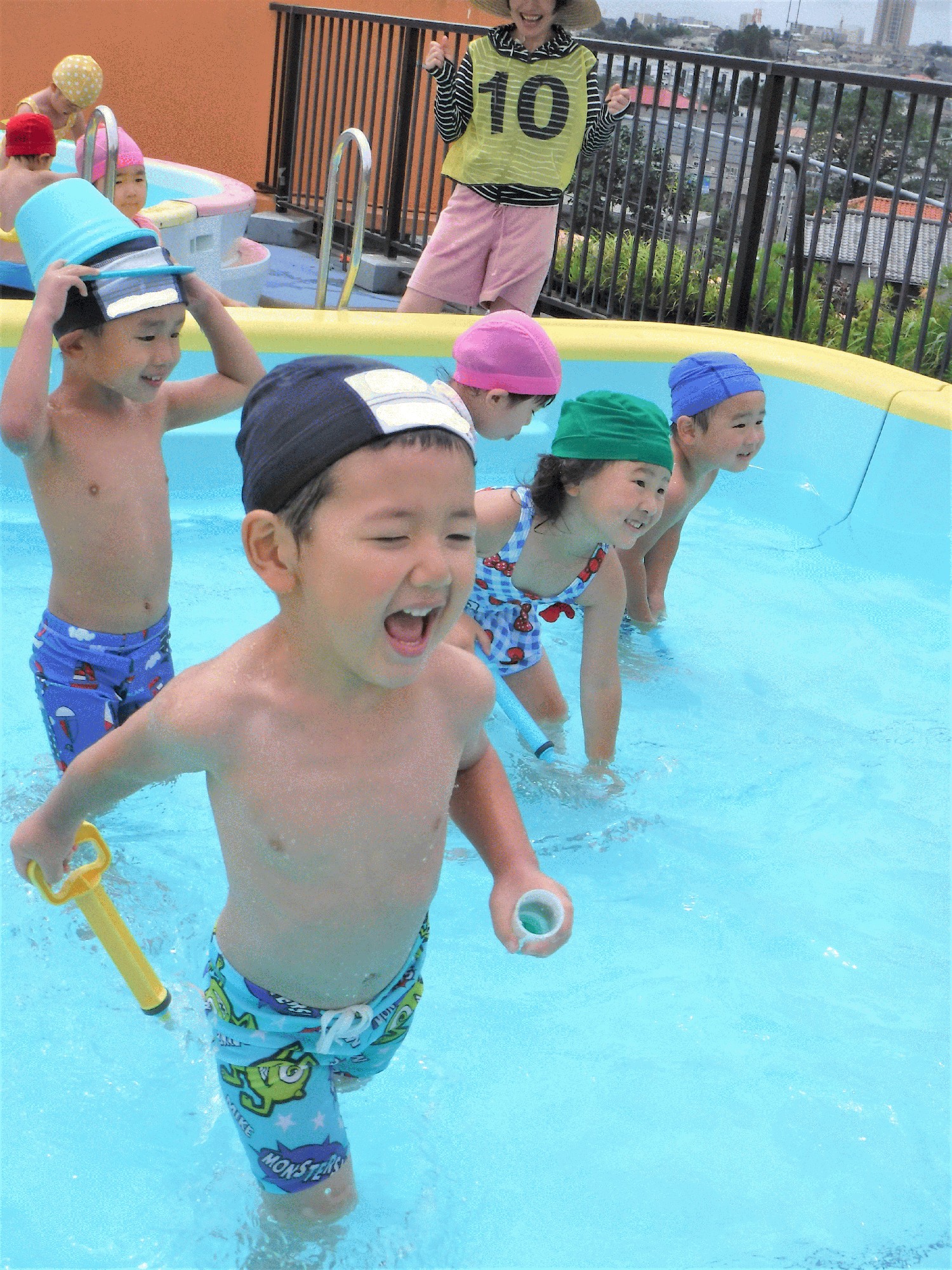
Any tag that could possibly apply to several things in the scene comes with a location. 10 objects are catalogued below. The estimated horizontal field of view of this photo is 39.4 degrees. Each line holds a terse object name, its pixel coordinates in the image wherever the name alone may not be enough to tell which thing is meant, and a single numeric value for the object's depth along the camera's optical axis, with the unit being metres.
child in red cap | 5.89
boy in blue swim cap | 4.09
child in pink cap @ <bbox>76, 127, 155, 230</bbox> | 5.60
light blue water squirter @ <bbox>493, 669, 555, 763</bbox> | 3.18
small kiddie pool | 7.01
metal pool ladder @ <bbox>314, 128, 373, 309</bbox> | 4.53
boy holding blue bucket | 2.55
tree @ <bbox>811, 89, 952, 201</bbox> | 6.93
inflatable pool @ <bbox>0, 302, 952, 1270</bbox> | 2.29
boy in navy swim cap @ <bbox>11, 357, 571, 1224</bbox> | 1.52
